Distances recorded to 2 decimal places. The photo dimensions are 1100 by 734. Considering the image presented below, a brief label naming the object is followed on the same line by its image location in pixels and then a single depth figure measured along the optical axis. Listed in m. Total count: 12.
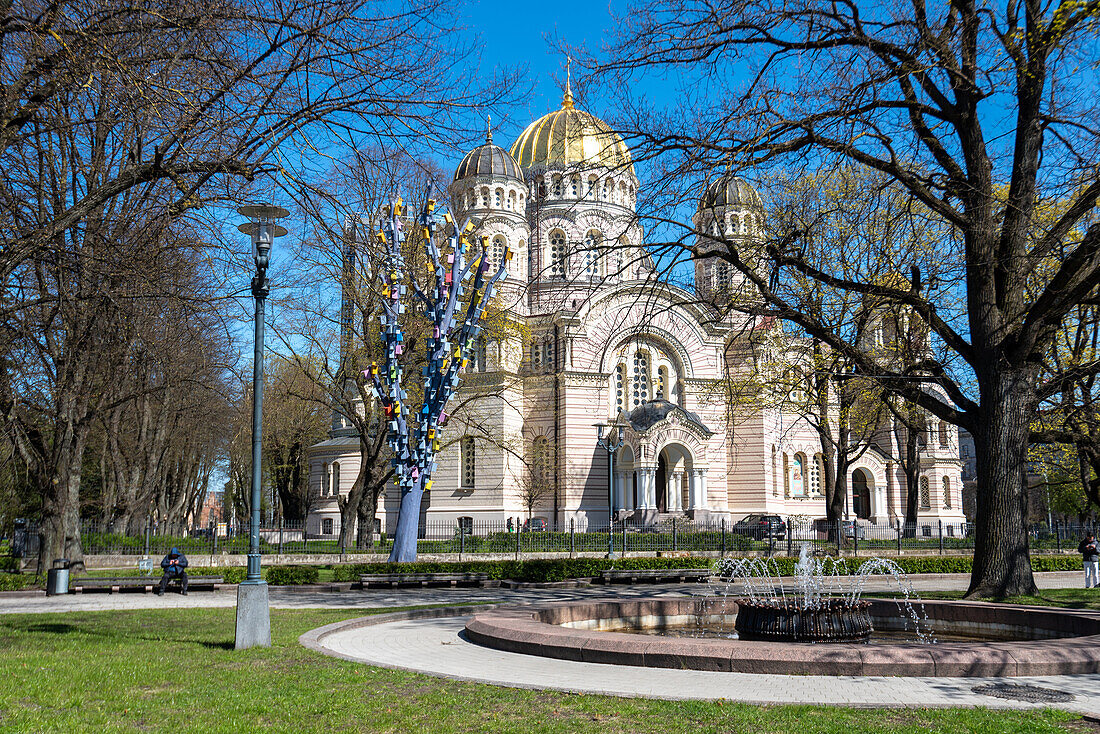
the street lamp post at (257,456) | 9.94
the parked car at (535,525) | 37.75
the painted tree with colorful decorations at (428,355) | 21.91
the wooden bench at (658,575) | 21.81
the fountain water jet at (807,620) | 10.05
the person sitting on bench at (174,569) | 19.08
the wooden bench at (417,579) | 20.28
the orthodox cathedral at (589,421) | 39.97
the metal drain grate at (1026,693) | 7.12
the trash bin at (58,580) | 18.52
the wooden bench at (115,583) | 19.30
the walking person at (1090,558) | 21.59
